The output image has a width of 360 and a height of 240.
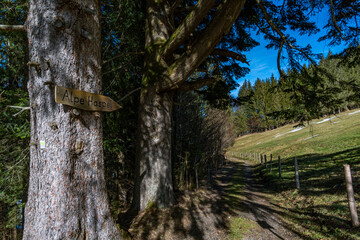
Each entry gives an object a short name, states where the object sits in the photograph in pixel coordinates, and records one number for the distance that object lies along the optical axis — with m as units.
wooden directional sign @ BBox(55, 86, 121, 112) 2.02
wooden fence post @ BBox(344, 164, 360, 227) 3.81
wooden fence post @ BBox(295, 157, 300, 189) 6.93
